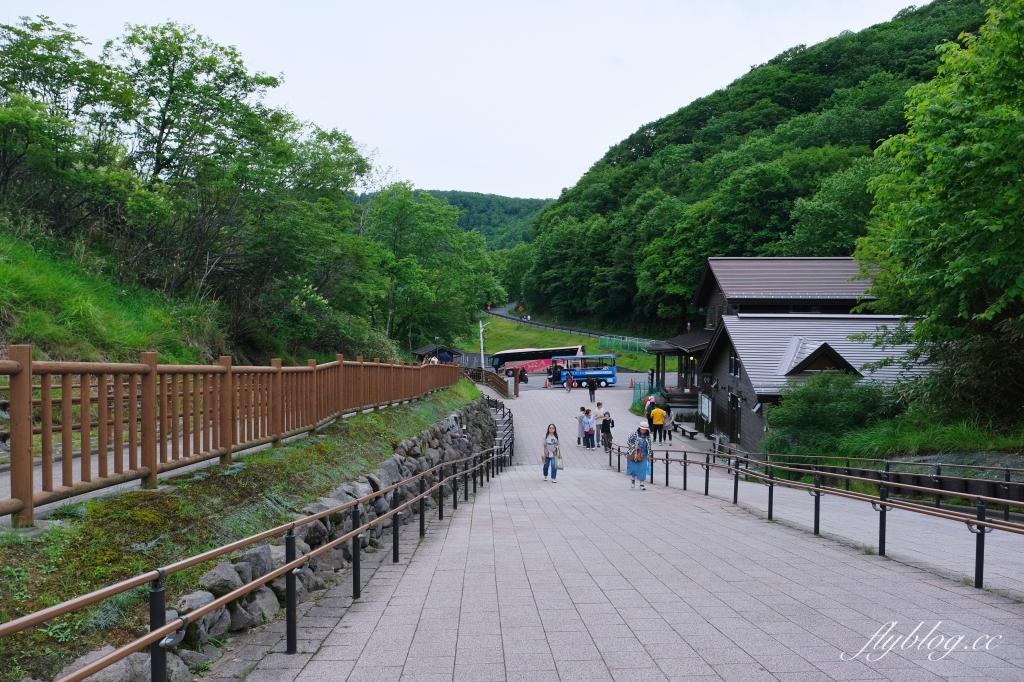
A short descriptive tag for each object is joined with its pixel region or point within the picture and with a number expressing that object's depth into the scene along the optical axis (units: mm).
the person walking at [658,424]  30945
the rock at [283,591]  6125
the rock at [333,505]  7884
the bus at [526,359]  71312
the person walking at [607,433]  28438
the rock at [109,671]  3721
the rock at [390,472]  11670
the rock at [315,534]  7441
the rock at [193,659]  4480
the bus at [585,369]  59438
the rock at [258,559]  5746
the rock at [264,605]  5488
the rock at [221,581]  5125
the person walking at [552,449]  18969
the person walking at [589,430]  29891
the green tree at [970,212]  15070
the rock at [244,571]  5590
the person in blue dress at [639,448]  16891
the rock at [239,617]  5273
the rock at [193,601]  4707
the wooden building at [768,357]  24484
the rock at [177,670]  4160
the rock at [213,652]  4750
